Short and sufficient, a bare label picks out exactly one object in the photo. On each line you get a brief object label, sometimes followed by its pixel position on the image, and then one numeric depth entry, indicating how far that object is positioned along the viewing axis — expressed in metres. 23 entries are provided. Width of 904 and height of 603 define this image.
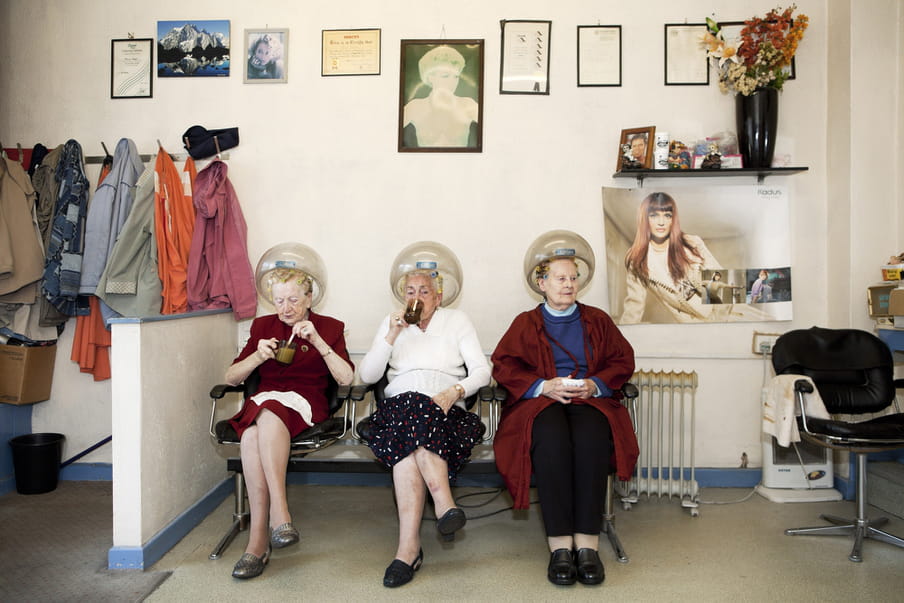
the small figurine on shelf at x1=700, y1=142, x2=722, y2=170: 3.26
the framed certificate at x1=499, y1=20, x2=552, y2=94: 3.39
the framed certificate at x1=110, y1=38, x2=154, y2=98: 3.48
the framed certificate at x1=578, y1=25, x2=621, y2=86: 3.38
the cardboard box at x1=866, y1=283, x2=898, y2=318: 3.03
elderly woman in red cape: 2.37
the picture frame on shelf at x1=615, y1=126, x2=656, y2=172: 3.25
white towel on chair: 2.72
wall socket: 3.34
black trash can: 3.26
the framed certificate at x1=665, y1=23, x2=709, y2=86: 3.37
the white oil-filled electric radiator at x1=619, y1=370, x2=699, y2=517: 3.17
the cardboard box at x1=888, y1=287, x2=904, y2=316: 2.87
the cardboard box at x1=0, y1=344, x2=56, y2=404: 3.32
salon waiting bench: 2.57
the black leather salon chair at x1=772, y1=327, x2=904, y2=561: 2.92
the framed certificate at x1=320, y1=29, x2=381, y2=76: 3.42
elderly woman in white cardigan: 2.37
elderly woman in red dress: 2.39
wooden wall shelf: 3.24
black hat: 3.37
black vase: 3.19
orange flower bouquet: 3.17
